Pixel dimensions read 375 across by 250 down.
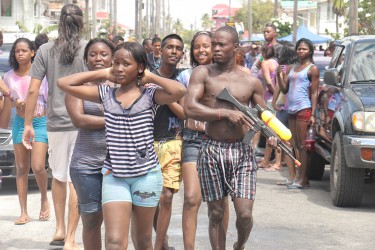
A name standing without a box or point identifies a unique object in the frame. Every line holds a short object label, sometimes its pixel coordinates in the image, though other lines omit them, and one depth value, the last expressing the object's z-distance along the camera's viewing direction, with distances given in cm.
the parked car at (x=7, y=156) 1141
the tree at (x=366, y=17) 2734
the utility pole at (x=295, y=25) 3912
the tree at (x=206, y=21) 18675
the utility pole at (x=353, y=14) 2075
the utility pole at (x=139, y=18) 5332
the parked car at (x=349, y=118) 1022
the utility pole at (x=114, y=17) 5004
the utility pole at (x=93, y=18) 3306
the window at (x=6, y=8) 6431
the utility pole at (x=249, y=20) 6219
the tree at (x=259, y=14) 11417
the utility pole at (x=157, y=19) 6322
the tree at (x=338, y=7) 6038
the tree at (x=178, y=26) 17680
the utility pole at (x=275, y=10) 5119
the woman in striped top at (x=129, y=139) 602
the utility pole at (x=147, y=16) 7762
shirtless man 705
